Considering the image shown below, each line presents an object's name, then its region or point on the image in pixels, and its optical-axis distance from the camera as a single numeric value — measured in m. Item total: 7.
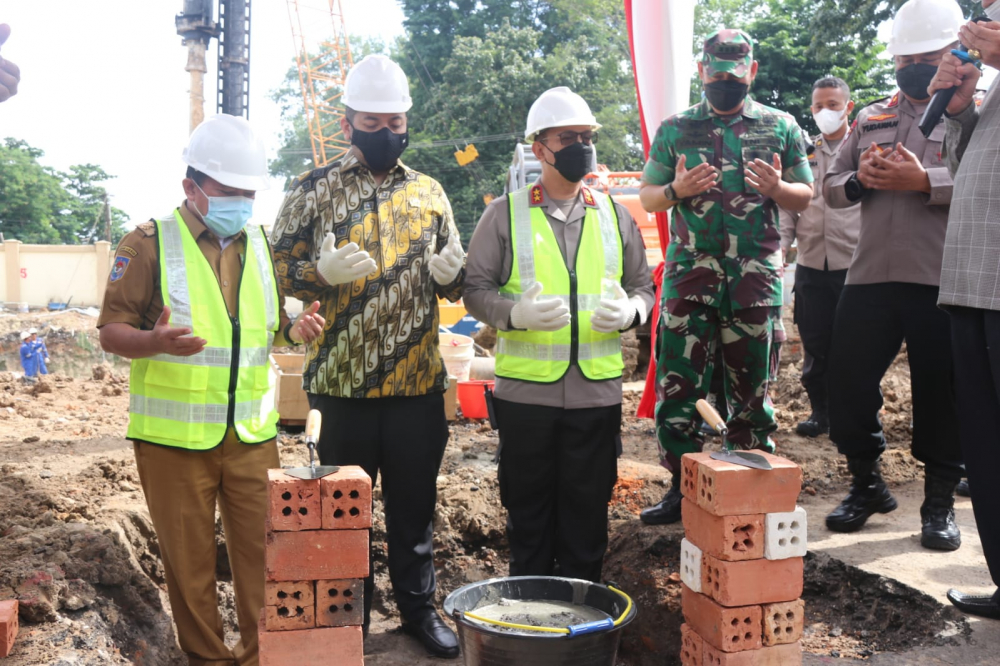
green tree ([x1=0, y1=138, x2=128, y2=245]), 42.69
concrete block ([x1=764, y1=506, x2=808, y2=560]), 2.92
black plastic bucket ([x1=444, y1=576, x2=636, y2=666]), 2.76
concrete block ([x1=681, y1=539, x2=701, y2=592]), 3.08
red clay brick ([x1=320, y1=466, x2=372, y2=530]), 2.78
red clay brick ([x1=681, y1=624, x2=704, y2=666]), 3.08
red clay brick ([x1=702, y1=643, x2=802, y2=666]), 2.92
